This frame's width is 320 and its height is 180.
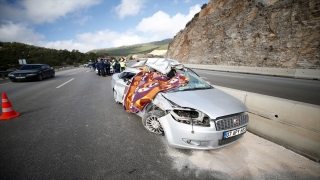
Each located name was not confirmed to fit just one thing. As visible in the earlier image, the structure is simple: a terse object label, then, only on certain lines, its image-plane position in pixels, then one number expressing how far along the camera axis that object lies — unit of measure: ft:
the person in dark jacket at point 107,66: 50.12
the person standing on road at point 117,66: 50.18
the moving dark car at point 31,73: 35.65
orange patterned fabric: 11.16
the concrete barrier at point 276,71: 32.39
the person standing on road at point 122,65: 49.01
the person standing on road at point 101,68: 48.08
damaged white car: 7.91
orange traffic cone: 13.35
